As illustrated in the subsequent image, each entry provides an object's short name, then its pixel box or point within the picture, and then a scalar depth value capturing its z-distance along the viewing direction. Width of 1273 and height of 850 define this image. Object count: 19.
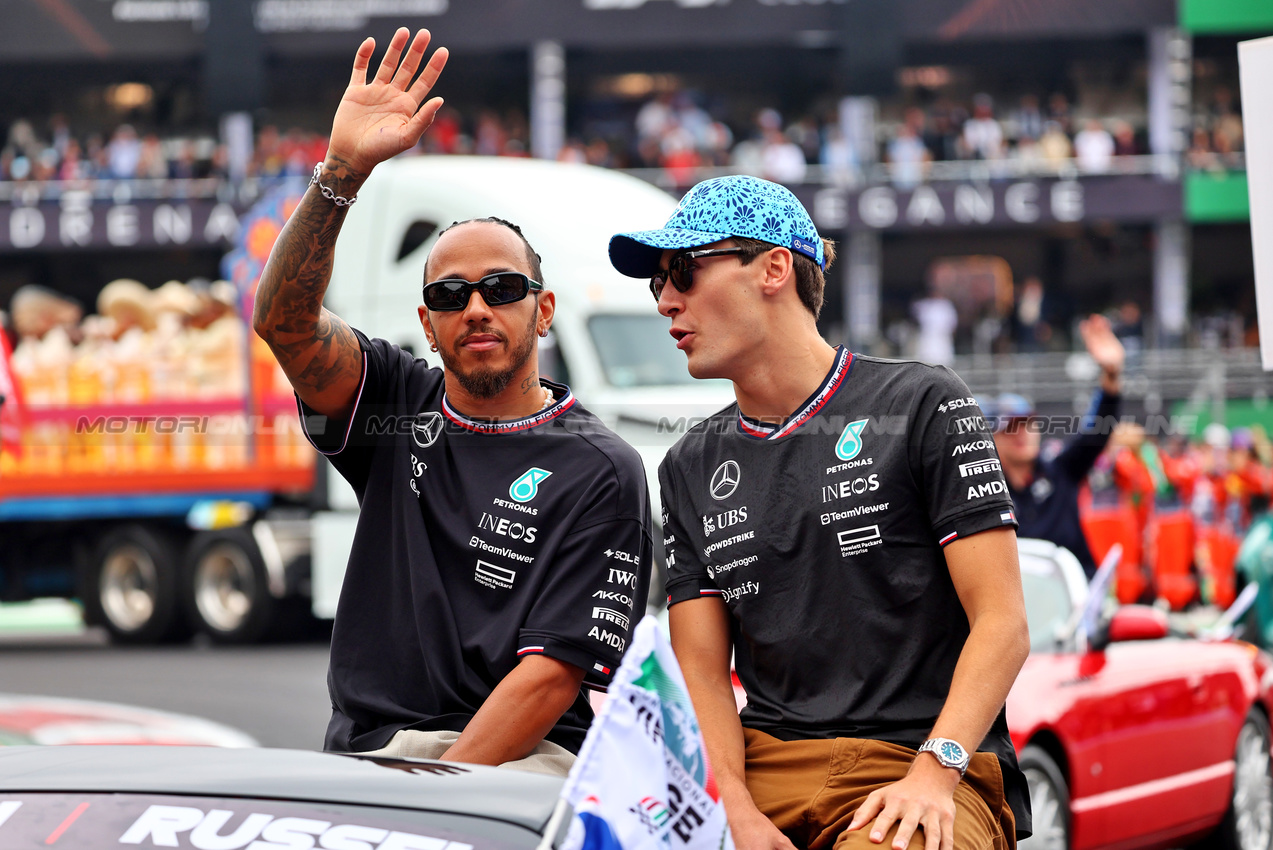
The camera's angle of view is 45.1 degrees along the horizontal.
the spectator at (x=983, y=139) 28.55
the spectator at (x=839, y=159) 27.98
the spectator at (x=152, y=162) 28.23
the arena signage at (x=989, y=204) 28.02
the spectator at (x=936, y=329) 26.00
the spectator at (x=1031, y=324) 26.33
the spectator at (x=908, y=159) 28.25
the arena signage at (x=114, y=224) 27.80
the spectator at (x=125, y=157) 28.45
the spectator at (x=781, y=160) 27.61
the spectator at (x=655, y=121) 29.38
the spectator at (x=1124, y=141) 28.83
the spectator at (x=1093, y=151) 28.41
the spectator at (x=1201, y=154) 28.58
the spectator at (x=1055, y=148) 28.39
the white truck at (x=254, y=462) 11.47
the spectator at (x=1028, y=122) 29.30
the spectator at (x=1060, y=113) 29.25
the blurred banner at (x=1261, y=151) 3.69
